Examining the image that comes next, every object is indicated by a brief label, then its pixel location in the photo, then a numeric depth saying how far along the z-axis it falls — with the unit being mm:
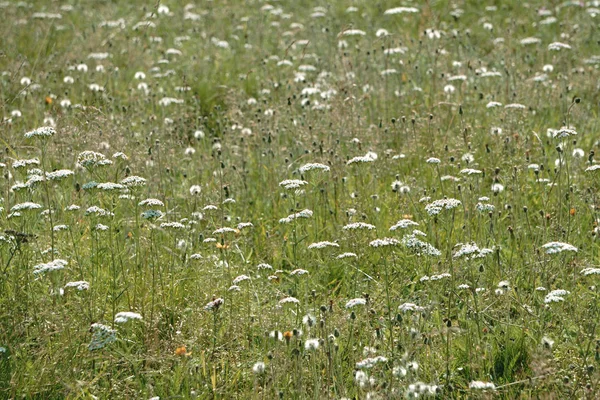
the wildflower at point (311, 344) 7355
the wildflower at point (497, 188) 9508
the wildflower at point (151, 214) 8820
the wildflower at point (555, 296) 7703
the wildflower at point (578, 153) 11620
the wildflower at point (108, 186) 8797
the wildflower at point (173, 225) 9164
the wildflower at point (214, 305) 7906
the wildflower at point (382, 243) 8289
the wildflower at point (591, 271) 7973
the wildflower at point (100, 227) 9039
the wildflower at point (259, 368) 7152
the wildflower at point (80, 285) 7823
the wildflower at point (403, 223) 8862
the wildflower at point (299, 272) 8414
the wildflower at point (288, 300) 7859
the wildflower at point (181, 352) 7859
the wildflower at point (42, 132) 8664
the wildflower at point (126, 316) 7504
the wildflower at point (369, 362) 7036
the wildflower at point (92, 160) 8953
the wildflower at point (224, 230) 9315
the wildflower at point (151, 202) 9070
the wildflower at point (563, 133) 9125
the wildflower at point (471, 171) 9531
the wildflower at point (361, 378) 6879
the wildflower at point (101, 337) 7387
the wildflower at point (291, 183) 9305
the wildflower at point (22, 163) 9527
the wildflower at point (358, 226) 8953
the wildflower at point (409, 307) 7786
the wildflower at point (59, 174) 8739
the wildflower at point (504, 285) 8414
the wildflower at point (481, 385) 6891
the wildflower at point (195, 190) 11009
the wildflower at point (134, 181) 8930
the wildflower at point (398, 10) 15605
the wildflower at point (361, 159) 10066
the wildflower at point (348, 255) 8922
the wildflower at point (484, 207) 9383
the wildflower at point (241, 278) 8391
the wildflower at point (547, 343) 7021
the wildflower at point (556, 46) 13759
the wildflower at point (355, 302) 7786
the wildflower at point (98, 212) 8633
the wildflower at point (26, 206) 8609
